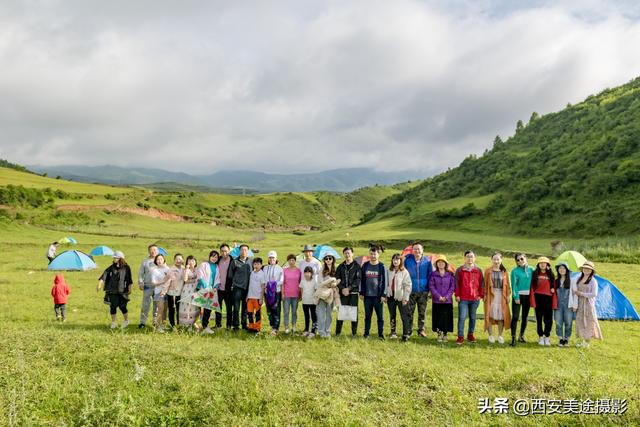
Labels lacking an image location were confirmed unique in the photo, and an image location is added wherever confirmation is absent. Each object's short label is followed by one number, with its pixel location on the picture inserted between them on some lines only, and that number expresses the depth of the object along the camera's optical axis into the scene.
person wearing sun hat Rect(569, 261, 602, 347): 10.72
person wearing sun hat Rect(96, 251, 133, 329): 11.44
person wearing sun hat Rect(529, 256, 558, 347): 10.92
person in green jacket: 11.00
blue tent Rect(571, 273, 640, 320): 14.31
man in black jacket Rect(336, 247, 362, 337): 10.94
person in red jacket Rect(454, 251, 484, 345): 10.82
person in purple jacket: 10.81
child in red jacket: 12.95
